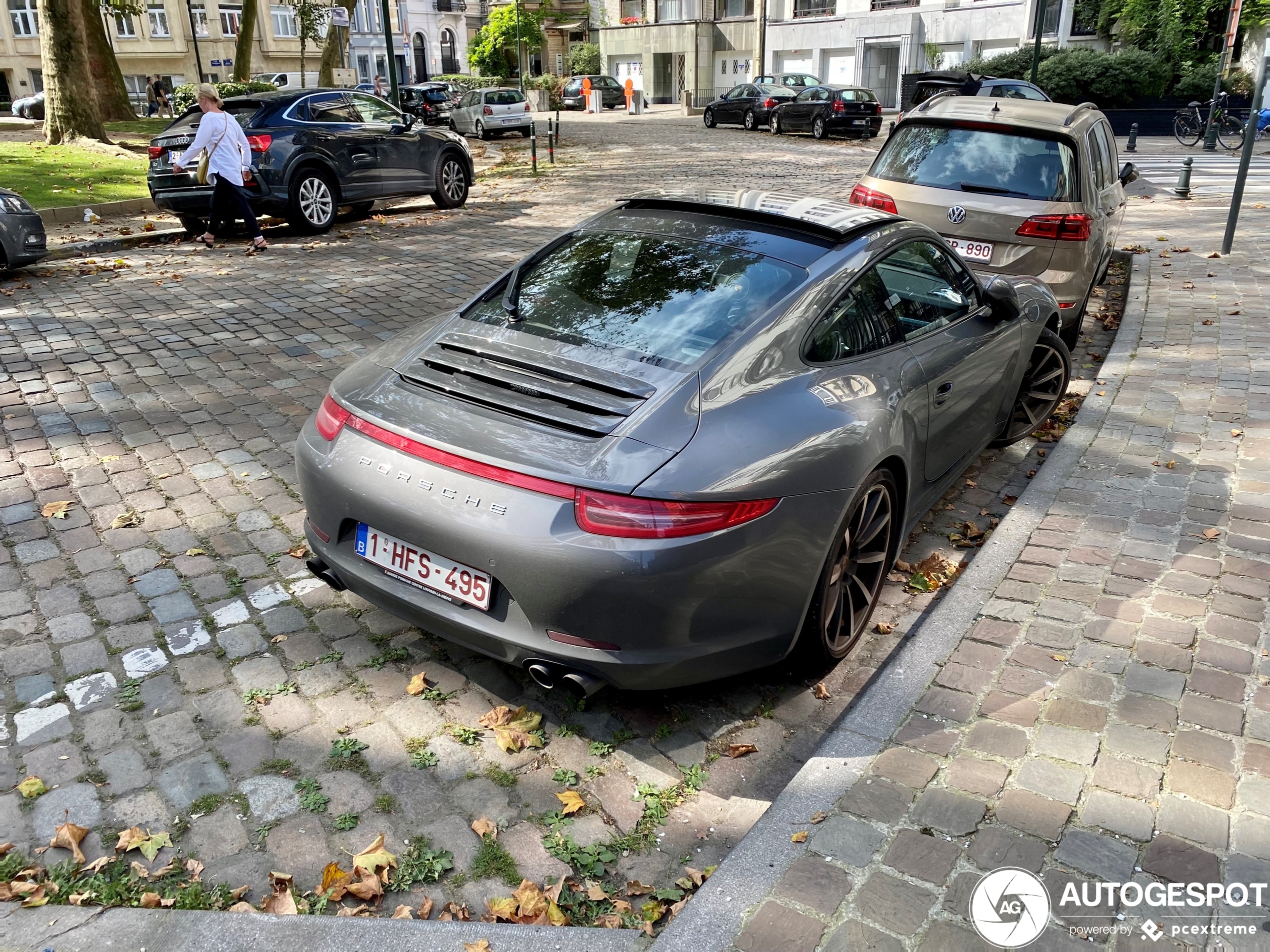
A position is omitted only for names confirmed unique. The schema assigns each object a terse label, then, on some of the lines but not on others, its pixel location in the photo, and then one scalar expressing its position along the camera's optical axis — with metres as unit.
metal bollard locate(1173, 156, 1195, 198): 15.73
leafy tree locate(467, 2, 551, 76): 62.50
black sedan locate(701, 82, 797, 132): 32.03
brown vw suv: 7.12
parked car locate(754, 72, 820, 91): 32.59
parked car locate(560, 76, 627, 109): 50.53
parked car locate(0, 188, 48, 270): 9.30
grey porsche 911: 2.93
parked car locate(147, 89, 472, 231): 11.41
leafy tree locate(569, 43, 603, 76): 62.91
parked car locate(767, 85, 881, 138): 28.70
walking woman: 10.59
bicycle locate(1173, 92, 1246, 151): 26.02
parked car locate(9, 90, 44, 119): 39.19
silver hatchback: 30.41
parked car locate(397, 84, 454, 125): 33.03
